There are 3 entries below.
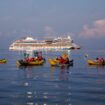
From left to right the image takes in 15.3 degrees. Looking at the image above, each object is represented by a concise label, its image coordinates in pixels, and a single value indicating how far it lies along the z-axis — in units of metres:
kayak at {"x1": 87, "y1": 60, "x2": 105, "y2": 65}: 78.28
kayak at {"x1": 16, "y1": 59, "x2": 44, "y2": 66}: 75.31
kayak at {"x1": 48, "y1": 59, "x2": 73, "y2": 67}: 74.88
